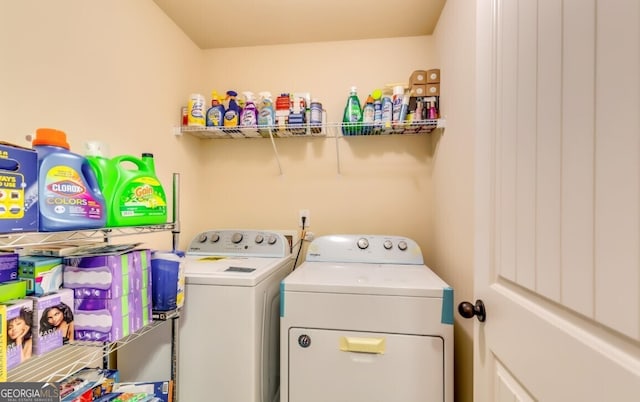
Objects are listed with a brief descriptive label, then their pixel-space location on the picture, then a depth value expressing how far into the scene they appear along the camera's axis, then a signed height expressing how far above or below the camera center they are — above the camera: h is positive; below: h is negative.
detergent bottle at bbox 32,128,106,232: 0.76 +0.03
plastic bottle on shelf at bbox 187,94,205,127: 1.94 +0.57
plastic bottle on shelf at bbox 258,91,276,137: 1.96 +0.56
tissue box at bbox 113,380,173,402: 1.17 -0.73
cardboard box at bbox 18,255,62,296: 0.81 -0.20
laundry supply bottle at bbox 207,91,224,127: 1.99 +0.55
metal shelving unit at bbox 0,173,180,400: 0.95 -0.59
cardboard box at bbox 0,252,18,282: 0.76 -0.17
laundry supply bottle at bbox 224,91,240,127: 1.98 +0.57
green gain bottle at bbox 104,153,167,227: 0.98 +0.01
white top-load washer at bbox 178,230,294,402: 1.29 -0.59
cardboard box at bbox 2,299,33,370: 0.70 -0.31
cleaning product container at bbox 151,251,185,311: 1.14 -0.32
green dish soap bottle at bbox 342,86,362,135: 1.96 +0.57
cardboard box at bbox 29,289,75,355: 0.77 -0.33
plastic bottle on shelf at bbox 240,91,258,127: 1.96 +0.56
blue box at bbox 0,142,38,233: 0.66 +0.02
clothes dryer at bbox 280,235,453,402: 1.24 -0.58
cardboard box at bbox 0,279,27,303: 0.74 -0.23
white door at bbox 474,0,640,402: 0.47 +0.00
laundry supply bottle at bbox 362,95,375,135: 1.94 +0.56
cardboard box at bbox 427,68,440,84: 1.89 +0.78
